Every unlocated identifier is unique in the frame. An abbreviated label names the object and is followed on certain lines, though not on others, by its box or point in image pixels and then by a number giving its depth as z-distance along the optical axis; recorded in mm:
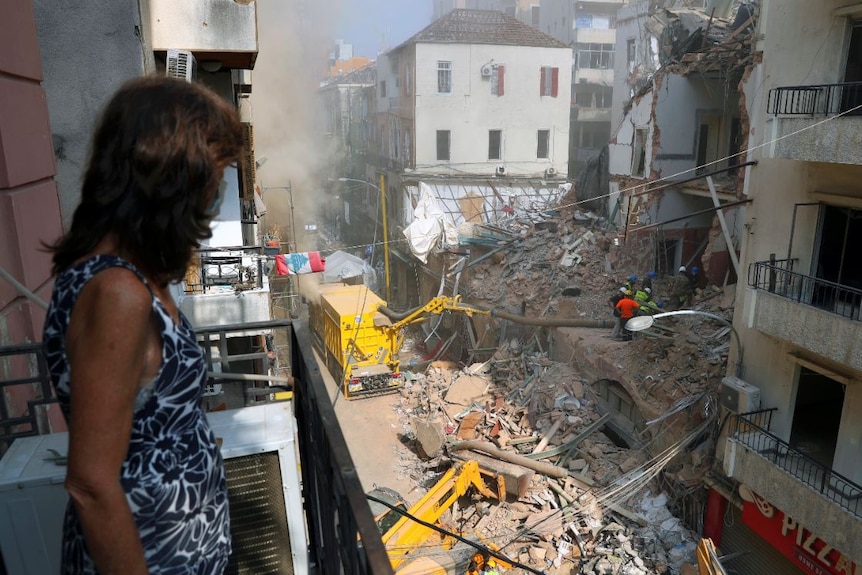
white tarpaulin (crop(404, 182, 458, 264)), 25312
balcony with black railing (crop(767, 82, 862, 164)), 8219
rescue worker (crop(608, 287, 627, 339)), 15958
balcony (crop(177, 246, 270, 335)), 10180
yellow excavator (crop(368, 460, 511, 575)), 10820
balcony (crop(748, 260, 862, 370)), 8416
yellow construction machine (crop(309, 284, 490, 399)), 18828
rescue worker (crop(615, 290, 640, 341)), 15156
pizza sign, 9086
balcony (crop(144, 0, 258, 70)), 8141
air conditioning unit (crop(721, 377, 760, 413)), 10641
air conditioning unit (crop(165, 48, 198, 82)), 7598
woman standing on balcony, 1340
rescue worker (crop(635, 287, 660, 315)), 15991
